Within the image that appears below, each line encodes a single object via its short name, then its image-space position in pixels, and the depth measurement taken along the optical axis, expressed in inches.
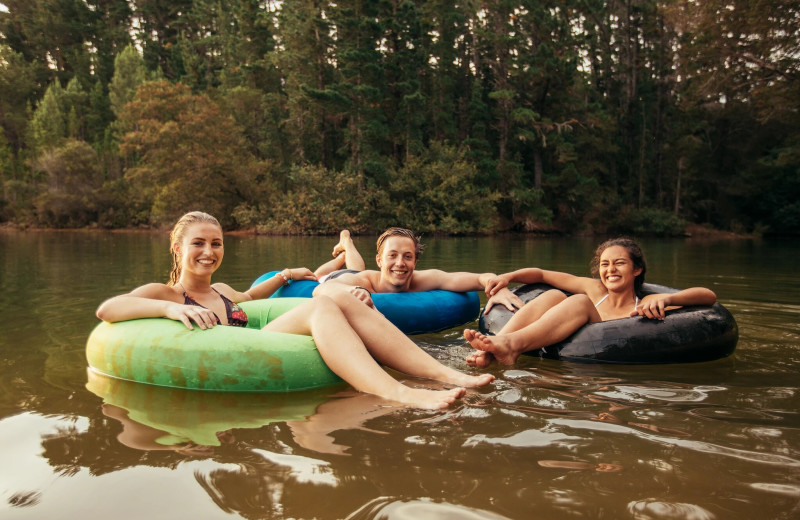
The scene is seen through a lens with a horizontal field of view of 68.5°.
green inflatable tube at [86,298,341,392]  116.9
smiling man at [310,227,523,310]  173.3
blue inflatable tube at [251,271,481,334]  173.6
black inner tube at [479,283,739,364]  141.3
